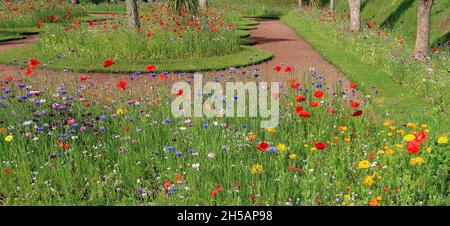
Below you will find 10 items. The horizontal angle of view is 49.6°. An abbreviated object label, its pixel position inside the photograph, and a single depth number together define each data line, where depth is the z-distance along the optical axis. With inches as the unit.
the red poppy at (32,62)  263.7
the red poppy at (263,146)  181.9
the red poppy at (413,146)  192.5
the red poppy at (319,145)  189.5
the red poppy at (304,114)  212.4
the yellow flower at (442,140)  192.8
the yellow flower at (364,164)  181.0
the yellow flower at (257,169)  197.6
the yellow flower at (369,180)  186.4
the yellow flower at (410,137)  199.5
